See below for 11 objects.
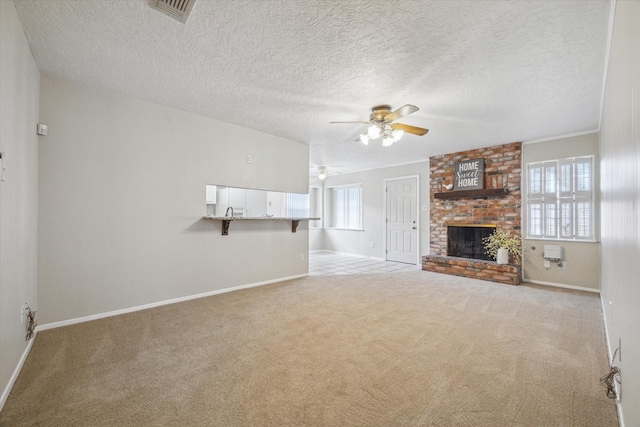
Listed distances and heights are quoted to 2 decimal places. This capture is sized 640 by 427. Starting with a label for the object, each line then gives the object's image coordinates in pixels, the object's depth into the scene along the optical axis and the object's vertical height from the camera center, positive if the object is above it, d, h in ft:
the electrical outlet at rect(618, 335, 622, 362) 5.61 -2.75
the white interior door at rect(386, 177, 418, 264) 22.74 -0.48
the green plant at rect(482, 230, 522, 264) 16.70 -1.76
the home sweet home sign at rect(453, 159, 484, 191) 18.31 +2.70
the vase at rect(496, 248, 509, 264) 16.67 -2.47
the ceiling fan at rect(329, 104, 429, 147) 11.21 +3.63
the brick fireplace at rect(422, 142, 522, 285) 16.92 +0.52
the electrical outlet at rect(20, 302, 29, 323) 7.32 -2.70
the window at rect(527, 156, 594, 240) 14.76 +0.90
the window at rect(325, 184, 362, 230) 28.12 +0.78
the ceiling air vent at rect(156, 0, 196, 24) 6.14 +4.68
